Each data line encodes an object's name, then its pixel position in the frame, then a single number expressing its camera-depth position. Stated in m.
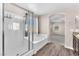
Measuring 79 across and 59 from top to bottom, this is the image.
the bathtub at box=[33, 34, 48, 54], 1.61
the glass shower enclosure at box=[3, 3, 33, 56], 1.44
